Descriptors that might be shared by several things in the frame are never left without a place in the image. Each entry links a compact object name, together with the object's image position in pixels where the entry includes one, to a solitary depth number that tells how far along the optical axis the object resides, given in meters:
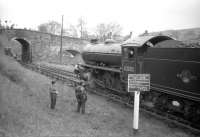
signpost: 6.41
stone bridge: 29.03
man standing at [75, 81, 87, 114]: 8.04
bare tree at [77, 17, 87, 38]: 65.69
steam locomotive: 6.73
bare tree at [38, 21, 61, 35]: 77.62
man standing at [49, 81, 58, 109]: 8.20
